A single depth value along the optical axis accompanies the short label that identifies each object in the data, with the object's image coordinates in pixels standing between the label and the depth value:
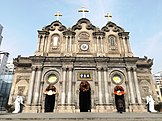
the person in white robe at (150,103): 20.48
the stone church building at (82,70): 21.61
